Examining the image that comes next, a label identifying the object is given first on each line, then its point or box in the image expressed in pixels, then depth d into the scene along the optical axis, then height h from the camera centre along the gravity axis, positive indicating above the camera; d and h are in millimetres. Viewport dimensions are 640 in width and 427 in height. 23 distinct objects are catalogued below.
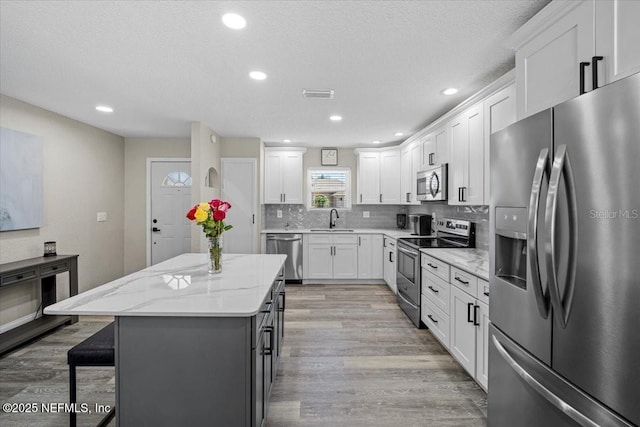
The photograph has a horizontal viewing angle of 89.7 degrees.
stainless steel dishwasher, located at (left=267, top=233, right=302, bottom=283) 5430 -649
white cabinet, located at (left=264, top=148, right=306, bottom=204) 5727 +636
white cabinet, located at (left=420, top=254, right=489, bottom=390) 2209 -824
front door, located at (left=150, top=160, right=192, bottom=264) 5477 +106
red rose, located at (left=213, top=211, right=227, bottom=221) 2141 -27
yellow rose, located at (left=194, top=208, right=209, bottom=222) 2096 -24
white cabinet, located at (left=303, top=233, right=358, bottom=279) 5488 -739
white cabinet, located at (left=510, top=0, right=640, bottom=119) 1193 +715
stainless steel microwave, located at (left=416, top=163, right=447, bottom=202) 3561 +327
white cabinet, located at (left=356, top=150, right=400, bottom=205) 5668 +606
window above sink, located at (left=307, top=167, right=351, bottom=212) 6168 +474
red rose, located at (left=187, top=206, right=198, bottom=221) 2129 -25
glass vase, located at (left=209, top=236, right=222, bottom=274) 2215 -323
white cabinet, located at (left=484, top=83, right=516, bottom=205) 2324 +753
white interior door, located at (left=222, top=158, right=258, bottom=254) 5336 +175
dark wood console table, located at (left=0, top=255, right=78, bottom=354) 2957 -728
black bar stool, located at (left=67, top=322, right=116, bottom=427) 1747 -797
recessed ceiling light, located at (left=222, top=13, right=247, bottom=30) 1880 +1139
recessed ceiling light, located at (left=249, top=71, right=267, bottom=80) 2688 +1154
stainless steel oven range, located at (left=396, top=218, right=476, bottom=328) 3518 -462
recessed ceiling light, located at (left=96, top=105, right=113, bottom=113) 3674 +1190
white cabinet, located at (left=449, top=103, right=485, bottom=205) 2795 +504
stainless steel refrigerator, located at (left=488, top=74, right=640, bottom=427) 917 -172
